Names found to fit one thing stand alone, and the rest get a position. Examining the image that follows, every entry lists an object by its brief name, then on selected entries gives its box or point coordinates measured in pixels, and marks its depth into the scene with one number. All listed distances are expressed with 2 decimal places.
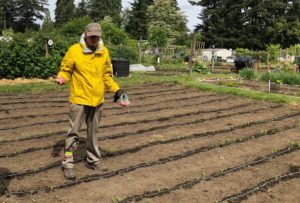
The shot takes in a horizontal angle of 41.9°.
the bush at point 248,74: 15.13
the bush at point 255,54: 30.67
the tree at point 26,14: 70.94
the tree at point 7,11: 68.38
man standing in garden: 4.28
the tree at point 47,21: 64.69
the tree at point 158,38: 36.55
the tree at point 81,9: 73.34
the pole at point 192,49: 14.76
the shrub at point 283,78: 12.92
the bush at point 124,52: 20.27
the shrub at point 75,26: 44.85
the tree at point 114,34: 36.69
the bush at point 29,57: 13.62
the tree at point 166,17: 55.91
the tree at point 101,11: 68.00
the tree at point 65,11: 74.12
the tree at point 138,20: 59.88
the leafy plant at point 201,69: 19.41
